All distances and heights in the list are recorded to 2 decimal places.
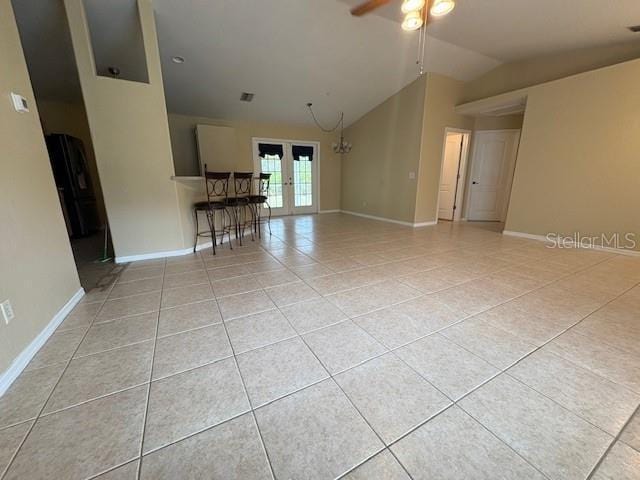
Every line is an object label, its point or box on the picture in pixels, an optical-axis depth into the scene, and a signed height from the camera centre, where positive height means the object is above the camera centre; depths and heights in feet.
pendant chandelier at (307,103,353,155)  22.46 +3.16
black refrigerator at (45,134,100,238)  14.16 -0.22
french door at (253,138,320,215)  21.72 +0.53
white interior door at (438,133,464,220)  19.83 -0.02
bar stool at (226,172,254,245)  12.86 -1.82
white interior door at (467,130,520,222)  18.67 +0.28
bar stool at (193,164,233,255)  11.39 -1.59
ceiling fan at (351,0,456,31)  7.27 +4.84
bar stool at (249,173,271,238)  13.94 -1.56
